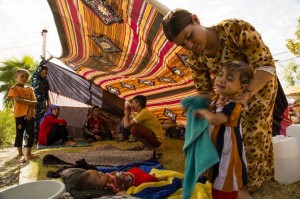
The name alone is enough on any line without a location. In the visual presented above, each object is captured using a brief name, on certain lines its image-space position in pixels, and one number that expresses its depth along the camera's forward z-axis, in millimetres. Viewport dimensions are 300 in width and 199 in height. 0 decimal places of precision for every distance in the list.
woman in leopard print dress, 1494
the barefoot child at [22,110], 3744
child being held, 1397
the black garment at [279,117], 4344
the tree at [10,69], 12508
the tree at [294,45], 12406
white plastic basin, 1530
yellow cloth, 1944
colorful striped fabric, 3189
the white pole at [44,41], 5895
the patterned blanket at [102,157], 3434
